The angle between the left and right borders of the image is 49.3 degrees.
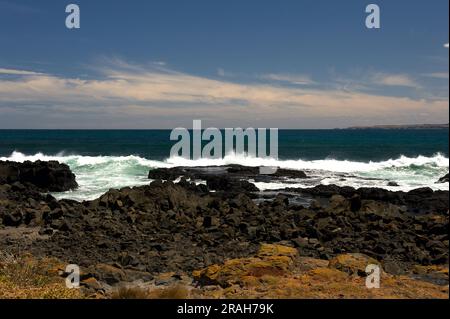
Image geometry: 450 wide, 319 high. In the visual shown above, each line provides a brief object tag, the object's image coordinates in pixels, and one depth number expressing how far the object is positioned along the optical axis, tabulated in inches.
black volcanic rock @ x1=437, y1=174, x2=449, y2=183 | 1440.7
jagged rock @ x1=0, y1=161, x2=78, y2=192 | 1294.3
